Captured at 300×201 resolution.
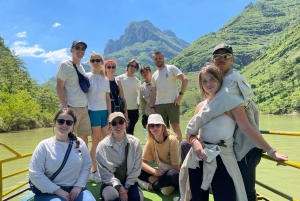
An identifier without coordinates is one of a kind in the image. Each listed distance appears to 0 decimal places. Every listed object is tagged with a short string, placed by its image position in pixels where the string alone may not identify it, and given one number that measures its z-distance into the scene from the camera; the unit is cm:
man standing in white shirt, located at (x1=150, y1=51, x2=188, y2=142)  599
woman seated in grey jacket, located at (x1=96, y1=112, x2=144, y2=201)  373
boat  245
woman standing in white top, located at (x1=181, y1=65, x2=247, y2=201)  254
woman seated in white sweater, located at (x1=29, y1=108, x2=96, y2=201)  312
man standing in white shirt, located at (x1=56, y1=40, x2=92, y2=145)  450
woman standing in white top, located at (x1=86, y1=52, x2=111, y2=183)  490
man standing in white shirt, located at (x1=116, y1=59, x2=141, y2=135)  639
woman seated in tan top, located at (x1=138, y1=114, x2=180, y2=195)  418
